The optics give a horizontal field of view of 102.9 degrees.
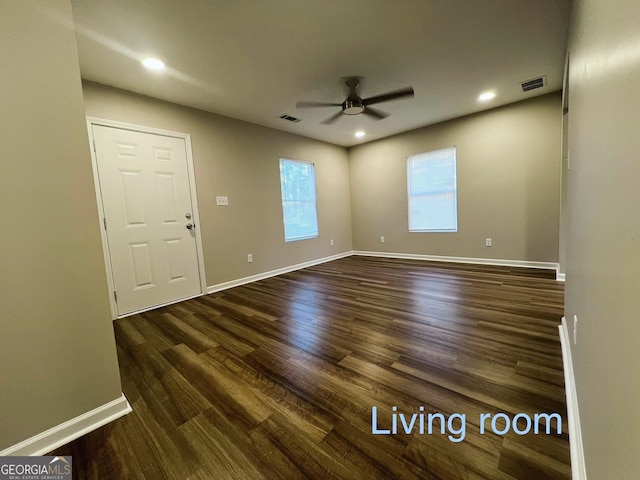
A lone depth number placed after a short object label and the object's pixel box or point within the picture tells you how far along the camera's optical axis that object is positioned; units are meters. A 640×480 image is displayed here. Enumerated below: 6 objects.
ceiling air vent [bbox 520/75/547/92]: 2.99
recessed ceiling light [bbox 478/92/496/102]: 3.32
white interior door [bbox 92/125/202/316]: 2.71
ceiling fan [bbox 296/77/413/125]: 2.63
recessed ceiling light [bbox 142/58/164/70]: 2.29
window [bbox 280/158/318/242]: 4.53
